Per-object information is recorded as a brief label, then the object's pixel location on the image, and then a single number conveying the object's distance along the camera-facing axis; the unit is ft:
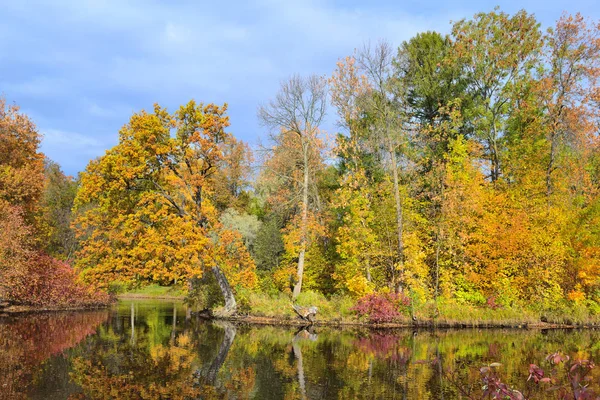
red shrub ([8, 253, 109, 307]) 102.81
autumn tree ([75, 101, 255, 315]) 76.69
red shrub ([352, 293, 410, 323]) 86.48
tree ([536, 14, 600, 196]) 97.76
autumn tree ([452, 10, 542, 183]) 110.42
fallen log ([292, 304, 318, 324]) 90.89
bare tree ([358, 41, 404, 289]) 91.56
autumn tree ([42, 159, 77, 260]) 164.66
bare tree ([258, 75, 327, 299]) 110.63
